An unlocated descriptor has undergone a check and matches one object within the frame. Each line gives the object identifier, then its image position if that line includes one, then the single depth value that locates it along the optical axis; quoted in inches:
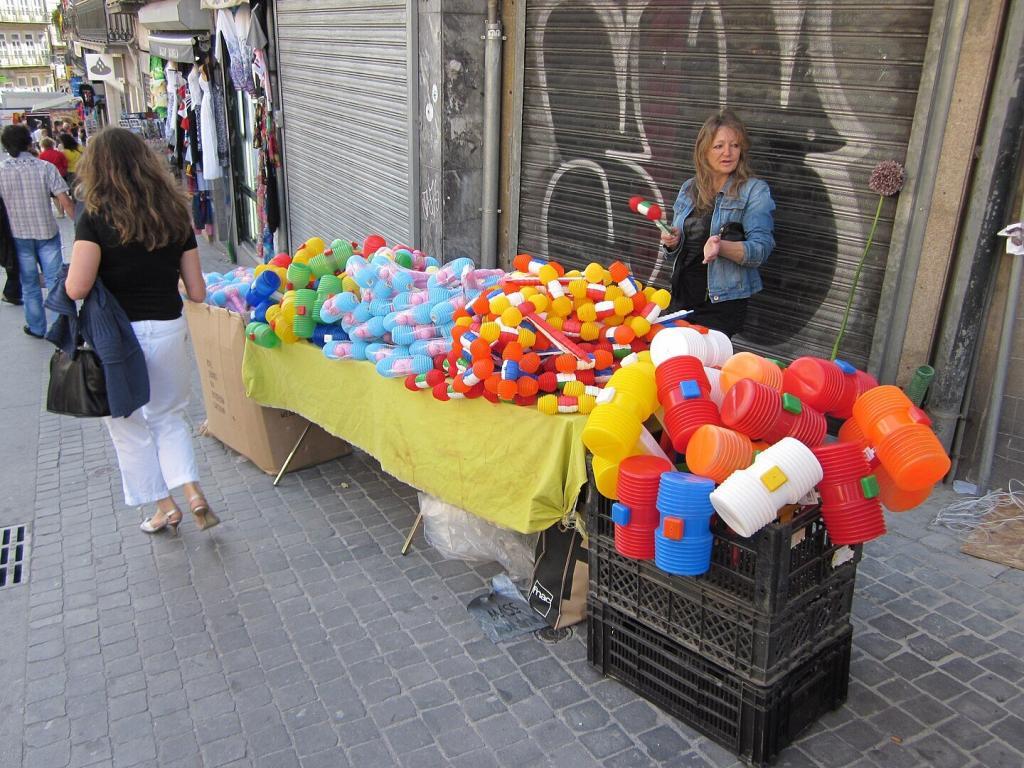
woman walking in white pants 142.9
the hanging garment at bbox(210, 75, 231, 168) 474.3
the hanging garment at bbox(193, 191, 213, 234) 520.7
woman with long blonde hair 161.8
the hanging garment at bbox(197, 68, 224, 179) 461.7
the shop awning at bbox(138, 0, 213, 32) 439.2
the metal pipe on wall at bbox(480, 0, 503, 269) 245.4
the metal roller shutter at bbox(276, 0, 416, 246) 280.1
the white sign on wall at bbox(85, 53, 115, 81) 1005.2
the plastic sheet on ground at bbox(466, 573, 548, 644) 131.0
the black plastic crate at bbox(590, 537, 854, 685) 96.2
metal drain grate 152.1
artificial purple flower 159.6
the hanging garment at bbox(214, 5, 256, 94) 396.8
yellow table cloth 120.1
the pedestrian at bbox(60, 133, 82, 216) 623.5
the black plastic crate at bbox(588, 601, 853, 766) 100.4
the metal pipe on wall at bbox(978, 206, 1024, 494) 152.3
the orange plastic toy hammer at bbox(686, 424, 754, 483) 90.4
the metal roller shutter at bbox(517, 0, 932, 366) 165.0
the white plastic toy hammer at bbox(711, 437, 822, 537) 86.3
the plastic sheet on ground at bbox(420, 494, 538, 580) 144.0
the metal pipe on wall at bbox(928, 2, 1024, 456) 144.7
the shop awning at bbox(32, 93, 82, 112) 1464.1
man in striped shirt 297.4
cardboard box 184.5
